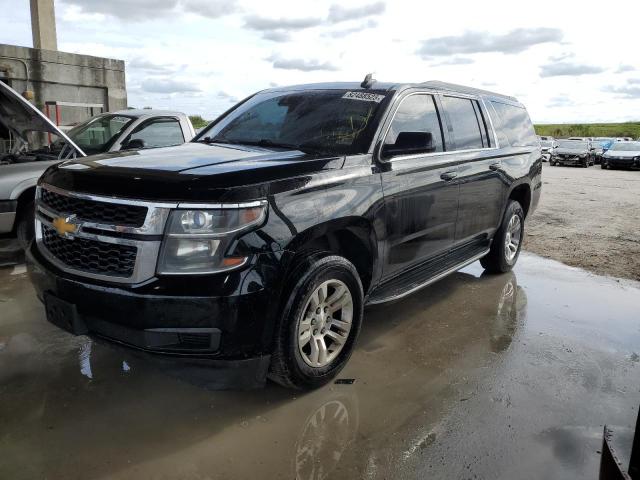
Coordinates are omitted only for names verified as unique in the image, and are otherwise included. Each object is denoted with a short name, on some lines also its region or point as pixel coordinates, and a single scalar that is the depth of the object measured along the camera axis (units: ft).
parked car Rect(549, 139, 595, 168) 87.92
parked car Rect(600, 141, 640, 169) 80.02
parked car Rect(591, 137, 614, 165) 94.80
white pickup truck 17.65
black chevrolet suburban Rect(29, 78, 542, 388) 8.65
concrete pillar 46.32
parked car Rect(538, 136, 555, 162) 98.24
